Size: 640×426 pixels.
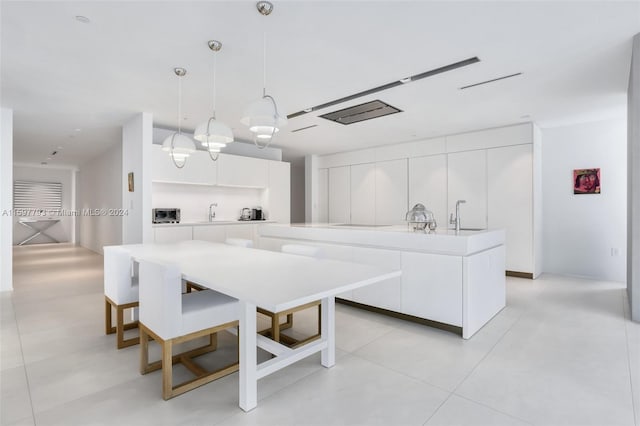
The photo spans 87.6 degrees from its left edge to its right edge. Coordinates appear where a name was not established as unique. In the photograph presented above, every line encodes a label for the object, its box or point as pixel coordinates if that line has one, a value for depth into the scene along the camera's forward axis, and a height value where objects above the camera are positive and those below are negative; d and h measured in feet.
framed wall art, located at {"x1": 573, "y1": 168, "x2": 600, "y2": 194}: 17.69 +1.68
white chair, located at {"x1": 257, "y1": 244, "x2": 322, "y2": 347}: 8.70 -2.98
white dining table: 5.37 -1.24
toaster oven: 16.87 -0.11
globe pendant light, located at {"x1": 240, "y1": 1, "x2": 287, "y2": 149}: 7.29 +2.17
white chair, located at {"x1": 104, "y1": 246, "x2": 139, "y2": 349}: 8.98 -2.01
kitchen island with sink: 9.74 -1.80
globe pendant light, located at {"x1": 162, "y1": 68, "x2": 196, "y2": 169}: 10.05 +2.04
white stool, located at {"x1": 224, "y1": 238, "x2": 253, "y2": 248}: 11.71 -1.06
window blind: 34.42 +1.92
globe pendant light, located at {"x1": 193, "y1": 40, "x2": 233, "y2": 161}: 8.88 +2.15
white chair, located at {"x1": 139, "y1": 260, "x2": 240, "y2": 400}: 6.44 -2.13
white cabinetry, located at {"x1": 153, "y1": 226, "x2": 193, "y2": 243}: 16.10 -1.03
